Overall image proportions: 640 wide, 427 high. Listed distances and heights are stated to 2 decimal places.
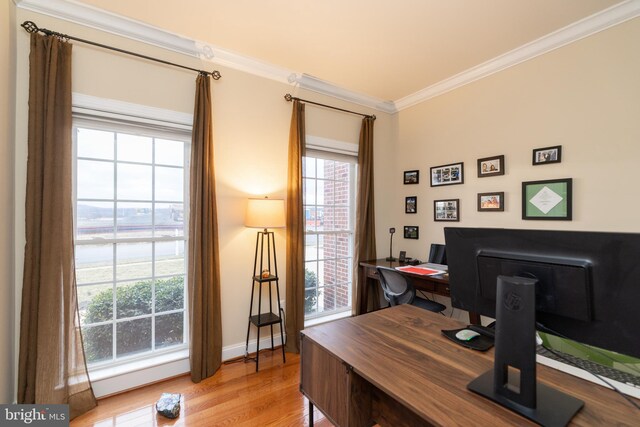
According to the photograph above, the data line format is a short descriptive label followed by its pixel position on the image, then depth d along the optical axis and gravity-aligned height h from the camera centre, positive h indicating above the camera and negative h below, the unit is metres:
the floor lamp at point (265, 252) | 2.53 -0.35
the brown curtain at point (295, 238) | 2.93 -0.22
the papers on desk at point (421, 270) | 2.72 -0.53
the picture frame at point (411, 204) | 3.61 +0.16
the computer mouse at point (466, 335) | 1.31 -0.55
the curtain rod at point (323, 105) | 3.01 +1.27
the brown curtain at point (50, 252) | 1.85 -0.23
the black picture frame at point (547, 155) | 2.42 +0.53
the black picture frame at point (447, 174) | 3.14 +0.48
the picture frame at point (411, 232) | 3.58 -0.19
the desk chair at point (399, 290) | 2.53 -0.67
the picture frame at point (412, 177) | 3.59 +0.50
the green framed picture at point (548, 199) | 2.36 +0.15
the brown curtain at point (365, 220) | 3.50 -0.04
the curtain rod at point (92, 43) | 1.91 +1.27
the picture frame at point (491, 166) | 2.80 +0.50
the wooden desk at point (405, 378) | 0.86 -0.59
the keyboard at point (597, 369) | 1.03 -0.59
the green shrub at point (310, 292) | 3.37 -0.89
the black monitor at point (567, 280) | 0.76 -0.19
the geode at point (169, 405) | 1.94 -1.31
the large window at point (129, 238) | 2.20 -0.17
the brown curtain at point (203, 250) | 2.38 -0.29
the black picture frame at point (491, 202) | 2.79 +0.15
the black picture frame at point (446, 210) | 3.18 +0.07
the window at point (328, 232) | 3.38 -0.19
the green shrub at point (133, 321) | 2.23 -0.86
